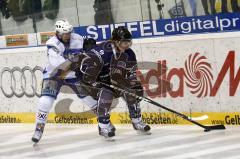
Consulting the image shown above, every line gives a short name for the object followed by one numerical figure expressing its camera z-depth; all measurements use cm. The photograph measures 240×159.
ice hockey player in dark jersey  1292
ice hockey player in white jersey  1299
